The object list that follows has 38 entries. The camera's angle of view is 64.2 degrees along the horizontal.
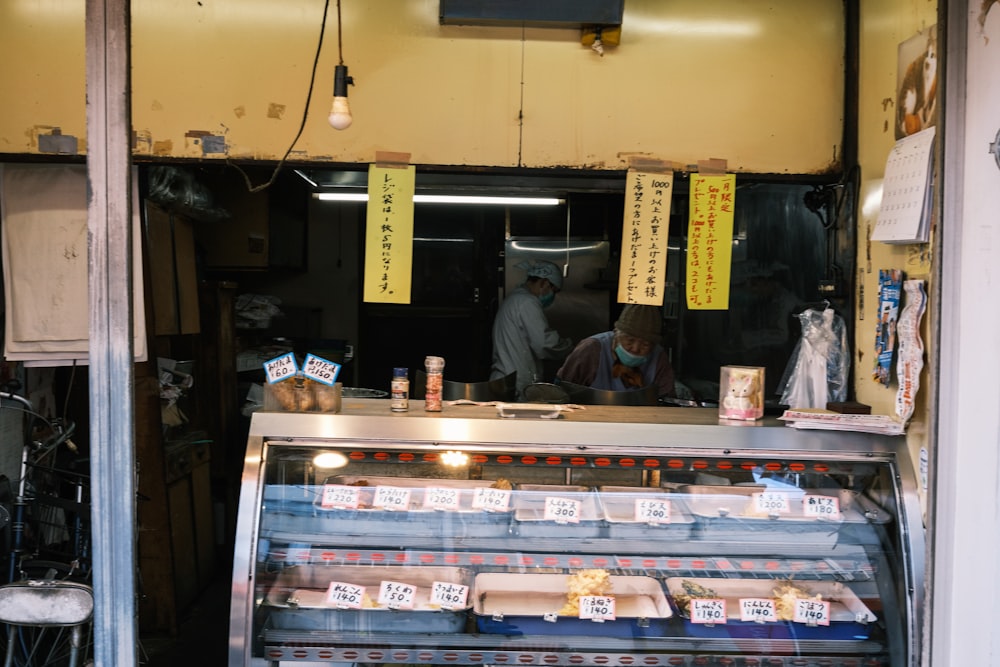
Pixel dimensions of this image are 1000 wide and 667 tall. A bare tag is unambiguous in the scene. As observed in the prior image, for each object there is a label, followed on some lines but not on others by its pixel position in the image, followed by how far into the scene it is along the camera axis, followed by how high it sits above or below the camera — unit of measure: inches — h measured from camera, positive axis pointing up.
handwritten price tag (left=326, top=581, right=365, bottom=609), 120.1 -42.9
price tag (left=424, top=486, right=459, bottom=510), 124.4 -29.0
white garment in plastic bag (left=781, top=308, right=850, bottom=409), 149.8 -9.4
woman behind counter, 225.3 -14.4
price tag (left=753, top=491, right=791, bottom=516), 126.6 -29.8
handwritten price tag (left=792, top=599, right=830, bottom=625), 122.3 -45.4
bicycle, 131.3 -49.1
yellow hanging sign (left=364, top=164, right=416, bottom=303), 152.8 +12.7
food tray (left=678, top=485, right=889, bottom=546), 125.2 -32.1
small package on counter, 133.2 -13.2
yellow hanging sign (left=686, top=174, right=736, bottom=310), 157.6 +14.3
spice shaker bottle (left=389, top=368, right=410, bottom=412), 134.0 -13.4
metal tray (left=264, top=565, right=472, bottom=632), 119.3 -44.0
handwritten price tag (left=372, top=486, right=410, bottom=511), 123.9 -28.9
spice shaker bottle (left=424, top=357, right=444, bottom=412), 136.1 -12.2
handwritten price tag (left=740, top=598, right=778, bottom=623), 122.4 -45.4
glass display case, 120.3 -35.3
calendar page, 125.5 +20.4
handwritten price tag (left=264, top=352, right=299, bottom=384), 131.9 -9.6
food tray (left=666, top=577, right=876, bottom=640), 122.4 -47.1
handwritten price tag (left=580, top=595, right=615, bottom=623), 120.3 -44.4
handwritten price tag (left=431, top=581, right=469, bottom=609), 120.6 -42.8
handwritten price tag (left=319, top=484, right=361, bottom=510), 122.8 -28.6
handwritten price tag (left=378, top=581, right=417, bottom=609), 120.9 -42.9
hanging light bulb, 121.3 +31.7
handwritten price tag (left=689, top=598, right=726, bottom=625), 121.1 -45.1
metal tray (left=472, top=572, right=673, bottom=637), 120.3 -44.7
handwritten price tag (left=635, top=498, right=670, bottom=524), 125.0 -30.8
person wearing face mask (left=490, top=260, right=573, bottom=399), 282.0 -4.4
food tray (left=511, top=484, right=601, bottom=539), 123.5 -31.1
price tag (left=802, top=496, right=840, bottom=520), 125.2 -30.0
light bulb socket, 122.6 +35.8
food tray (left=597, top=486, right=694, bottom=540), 124.3 -31.7
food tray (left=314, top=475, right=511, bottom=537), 122.6 -31.8
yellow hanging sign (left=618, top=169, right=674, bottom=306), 157.4 +15.3
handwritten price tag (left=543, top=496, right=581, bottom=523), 123.7 -30.5
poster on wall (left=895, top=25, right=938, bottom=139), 127.3 +38.7
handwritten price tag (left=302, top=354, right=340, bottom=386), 131.5 -9.8
